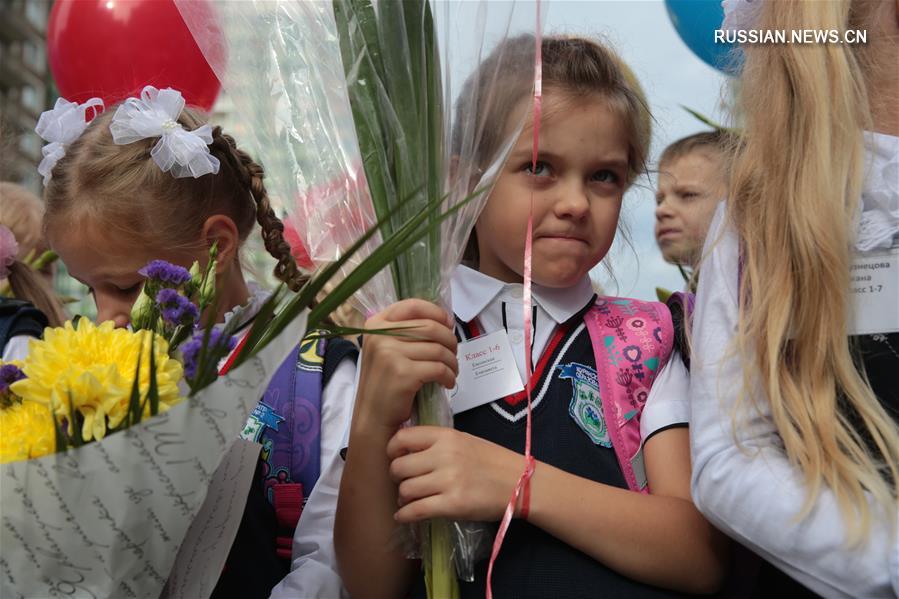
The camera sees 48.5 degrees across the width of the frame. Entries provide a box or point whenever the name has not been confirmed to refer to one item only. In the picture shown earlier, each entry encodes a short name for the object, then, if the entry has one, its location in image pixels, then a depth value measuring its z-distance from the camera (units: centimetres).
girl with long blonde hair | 121
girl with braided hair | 163
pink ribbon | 132
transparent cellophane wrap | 140
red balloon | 229
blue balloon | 233
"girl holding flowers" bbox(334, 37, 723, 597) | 135
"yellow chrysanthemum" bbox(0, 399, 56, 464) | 107
